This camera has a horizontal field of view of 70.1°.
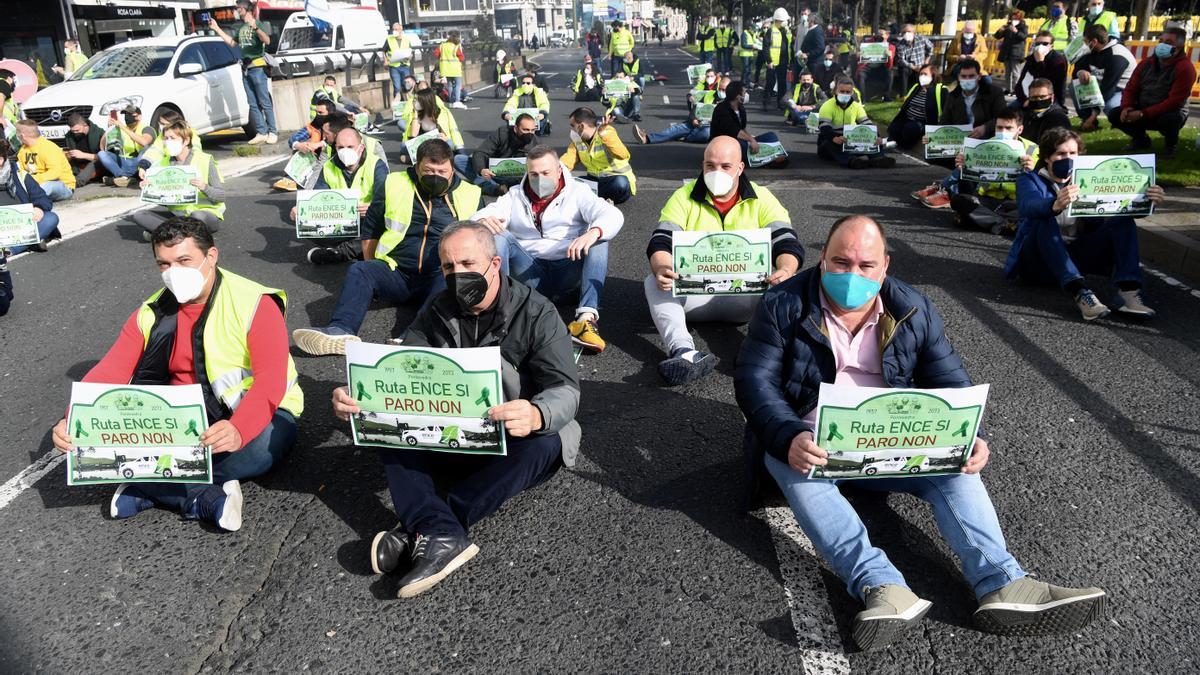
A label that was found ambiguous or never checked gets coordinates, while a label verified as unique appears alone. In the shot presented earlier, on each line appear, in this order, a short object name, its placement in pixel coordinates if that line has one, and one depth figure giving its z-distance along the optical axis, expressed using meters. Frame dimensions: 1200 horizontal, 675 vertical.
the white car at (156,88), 13.51
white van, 23.78
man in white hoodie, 6.14
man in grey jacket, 3.34
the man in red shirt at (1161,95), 10.17
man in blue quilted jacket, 2.87
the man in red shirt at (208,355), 3.75
